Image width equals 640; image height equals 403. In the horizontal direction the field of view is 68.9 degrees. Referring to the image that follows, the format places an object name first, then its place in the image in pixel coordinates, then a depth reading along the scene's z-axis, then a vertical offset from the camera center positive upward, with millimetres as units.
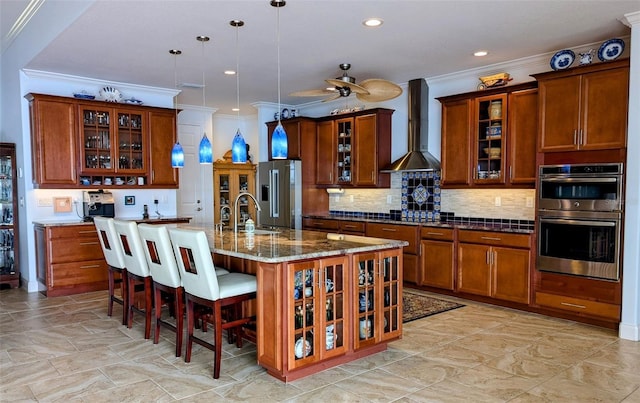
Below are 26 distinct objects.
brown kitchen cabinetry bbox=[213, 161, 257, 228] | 8648 -84
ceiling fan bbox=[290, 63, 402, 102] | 4105 +845
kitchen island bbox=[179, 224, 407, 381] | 3027 -819
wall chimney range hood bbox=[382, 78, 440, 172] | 6027 +784
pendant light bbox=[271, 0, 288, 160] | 3729 +316
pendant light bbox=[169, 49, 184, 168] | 4825 +290
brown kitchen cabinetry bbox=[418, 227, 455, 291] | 5406 -910
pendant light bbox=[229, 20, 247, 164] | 3986 +298
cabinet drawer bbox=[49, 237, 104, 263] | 5441 -809
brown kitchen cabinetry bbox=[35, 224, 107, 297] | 5422 -924
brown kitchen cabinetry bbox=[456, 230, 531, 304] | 4797 -902
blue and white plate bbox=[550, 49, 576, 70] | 4641 +1217
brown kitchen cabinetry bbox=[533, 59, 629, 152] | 4109 +680
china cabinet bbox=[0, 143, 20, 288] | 5957 -483
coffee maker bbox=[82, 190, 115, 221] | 5891 -278
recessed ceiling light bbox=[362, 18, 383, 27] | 3912 +1357
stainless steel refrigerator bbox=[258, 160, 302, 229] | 7285 -183
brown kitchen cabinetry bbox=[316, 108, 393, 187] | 6484 +477
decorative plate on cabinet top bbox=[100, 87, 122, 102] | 6020 +1141
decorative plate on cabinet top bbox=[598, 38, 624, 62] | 4273 +1210
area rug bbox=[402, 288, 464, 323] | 4727 -1357
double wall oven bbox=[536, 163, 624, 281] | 4145 -362
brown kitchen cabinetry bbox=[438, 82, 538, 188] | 4969 +493
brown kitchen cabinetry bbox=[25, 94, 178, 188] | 5551 +495
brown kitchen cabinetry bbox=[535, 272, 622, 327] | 4180 -1090
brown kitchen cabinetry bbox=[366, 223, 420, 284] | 5742 -737
